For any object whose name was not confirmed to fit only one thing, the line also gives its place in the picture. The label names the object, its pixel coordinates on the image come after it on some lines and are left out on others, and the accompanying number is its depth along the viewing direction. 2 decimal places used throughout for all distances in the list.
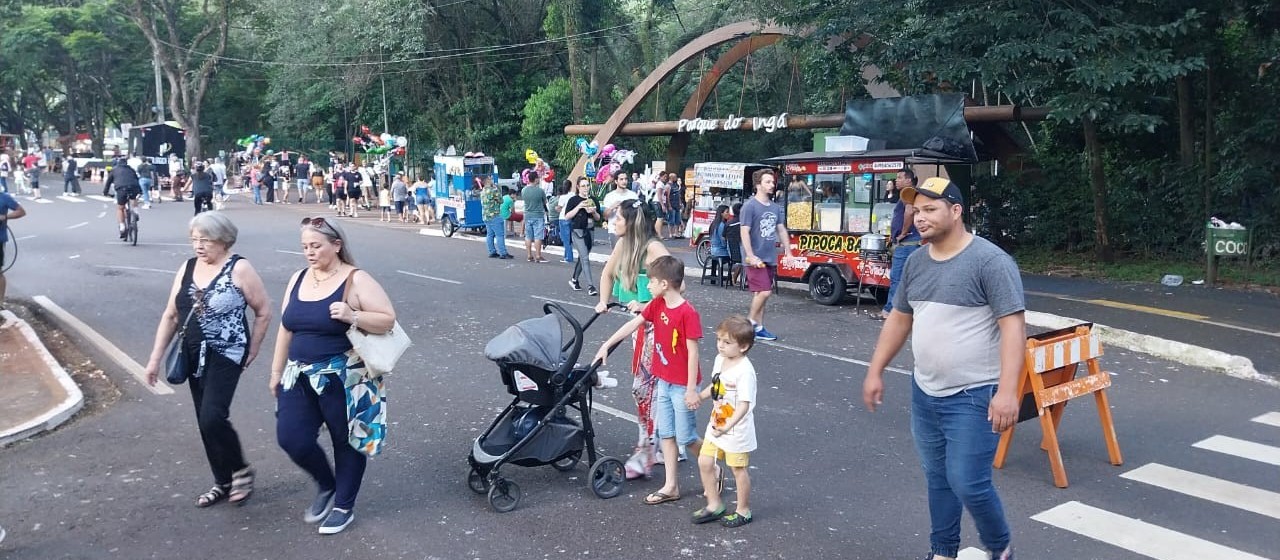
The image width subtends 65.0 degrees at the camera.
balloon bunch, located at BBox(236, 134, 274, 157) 44.69
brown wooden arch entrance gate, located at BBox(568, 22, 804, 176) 24.47
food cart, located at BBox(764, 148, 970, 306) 13.25
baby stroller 5.62
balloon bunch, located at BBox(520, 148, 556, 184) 19.17
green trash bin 14.59
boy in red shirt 5.54
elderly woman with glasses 5.49
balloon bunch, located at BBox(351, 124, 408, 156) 34.72
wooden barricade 6.17
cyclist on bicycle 20.78
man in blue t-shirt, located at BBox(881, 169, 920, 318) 10.59
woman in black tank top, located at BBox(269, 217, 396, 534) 5.09
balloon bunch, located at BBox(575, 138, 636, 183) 25.55
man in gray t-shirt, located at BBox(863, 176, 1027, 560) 4.00
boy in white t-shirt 5.15
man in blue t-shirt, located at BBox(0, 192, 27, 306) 10.91
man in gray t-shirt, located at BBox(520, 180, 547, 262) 18.69
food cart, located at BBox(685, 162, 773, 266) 24.62
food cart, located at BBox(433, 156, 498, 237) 24.39
